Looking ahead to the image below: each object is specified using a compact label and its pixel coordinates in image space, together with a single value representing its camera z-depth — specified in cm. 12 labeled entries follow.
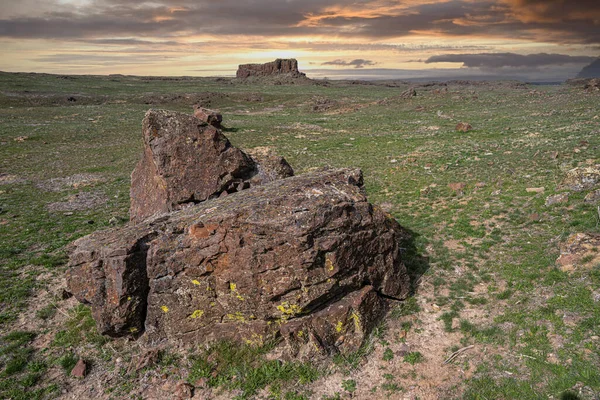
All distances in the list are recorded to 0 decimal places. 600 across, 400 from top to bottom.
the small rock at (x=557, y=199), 1792
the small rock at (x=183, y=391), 1066
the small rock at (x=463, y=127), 4225
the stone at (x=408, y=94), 7981
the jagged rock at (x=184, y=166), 1642
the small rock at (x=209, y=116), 4504
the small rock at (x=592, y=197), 1694
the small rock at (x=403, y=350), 1149
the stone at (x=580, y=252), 1298
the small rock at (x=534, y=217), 1734
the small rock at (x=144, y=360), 1153
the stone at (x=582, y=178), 1820
